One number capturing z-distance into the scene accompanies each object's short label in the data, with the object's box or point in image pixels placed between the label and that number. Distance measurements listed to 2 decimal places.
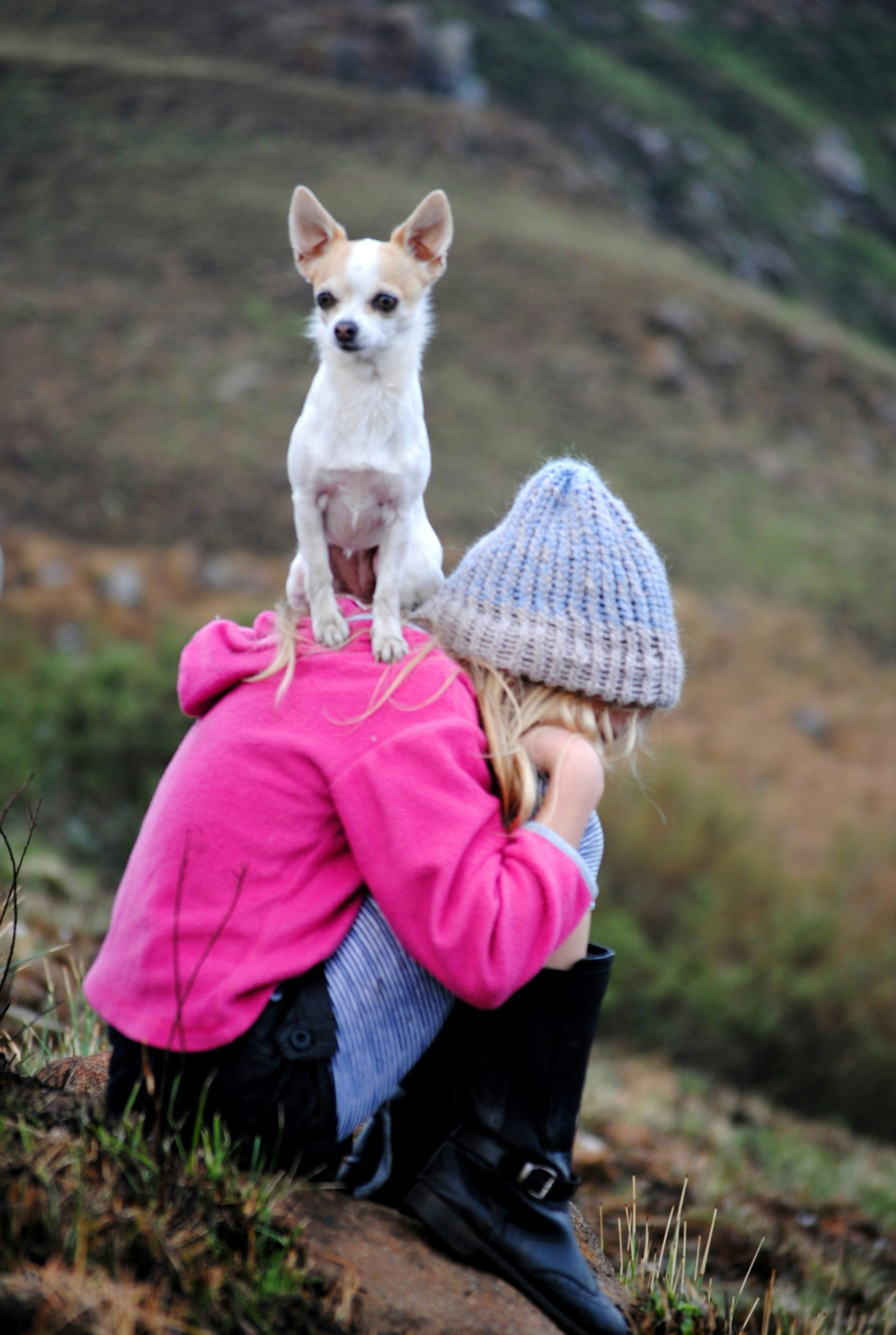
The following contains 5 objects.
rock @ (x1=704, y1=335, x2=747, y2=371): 28.88
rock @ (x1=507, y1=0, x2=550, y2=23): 40.56
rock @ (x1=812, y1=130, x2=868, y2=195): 44.31
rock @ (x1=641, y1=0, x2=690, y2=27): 46.59
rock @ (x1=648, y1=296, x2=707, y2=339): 28.64
